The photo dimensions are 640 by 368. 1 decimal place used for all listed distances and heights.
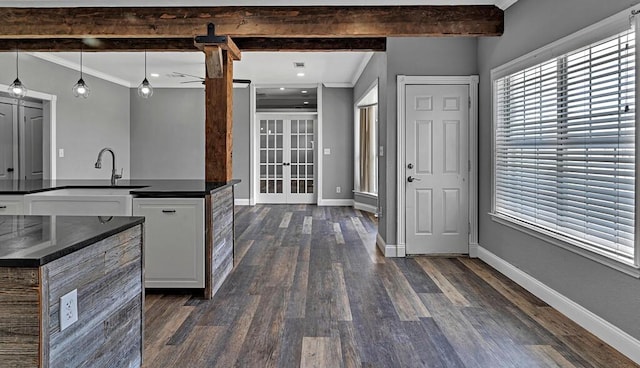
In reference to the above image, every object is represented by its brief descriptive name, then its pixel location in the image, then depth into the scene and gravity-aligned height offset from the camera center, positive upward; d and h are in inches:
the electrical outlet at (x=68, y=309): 54.2 -15.9
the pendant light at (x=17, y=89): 188.7 +36.2
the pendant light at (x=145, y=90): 213.8 +40.5
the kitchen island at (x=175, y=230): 137.7 -16.2
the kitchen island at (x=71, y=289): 49.9 -14.1
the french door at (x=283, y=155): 400.5 +18.7
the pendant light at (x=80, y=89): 200.7 +38.5
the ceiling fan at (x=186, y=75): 294.2 +71.0
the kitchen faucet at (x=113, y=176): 157.4 +0.3
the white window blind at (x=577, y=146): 101.9 +8.0
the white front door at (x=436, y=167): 191.3 +3.8
